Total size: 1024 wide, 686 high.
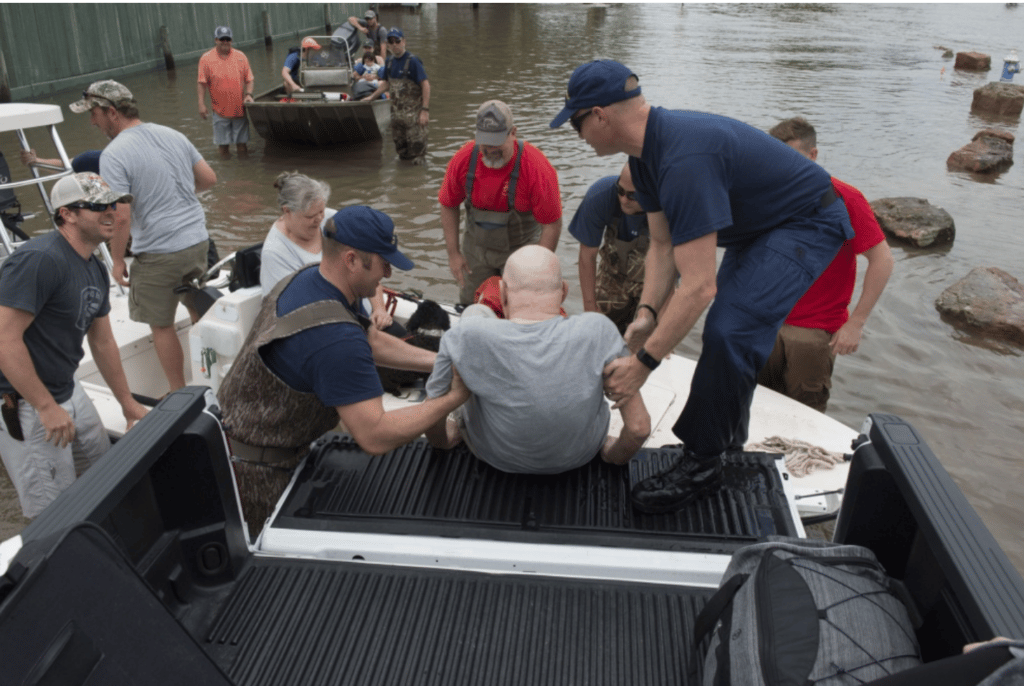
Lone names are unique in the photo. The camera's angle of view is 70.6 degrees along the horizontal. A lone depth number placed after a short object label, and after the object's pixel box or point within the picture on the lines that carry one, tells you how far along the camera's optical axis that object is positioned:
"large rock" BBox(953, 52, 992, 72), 22.31
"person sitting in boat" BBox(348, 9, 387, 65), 14.65
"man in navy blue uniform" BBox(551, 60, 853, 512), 2.24
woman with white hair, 3.96
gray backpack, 1.46
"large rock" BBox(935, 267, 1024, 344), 6.92
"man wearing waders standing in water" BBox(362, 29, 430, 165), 10.32
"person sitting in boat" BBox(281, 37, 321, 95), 12.36
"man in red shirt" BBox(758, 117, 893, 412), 3.57
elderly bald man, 2.32
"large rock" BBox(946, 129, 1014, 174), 12.22
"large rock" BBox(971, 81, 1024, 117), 16.42
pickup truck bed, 1.45
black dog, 4.16
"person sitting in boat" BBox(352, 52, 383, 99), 12.41
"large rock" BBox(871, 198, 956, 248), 9.09
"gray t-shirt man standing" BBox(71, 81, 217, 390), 4.22
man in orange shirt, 10.02
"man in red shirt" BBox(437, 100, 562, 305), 4.55
